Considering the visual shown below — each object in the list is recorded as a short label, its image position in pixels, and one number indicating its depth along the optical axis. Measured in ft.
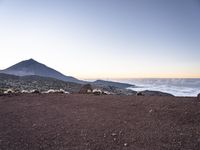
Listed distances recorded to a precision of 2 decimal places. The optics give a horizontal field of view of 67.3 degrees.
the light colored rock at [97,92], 30.20
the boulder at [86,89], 32.97
